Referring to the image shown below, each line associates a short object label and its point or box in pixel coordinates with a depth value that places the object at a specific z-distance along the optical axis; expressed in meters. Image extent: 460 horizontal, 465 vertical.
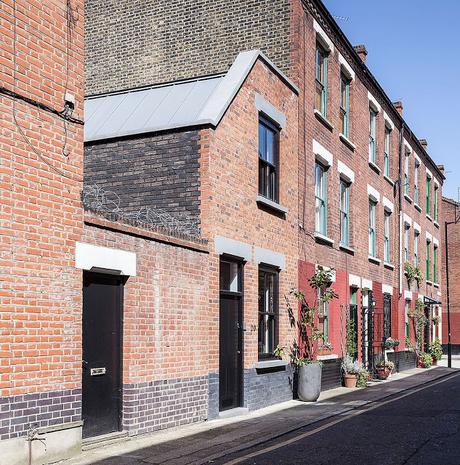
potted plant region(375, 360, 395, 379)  24.34
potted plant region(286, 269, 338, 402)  17.19
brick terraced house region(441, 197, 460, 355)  47.22
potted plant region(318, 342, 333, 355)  19.73
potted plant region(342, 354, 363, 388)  20.95
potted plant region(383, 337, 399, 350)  25.78
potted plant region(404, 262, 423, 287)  31.17
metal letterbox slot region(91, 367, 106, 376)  10.42
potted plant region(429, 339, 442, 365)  33.53
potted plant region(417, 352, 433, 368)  31.75
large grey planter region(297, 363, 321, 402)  17.12
